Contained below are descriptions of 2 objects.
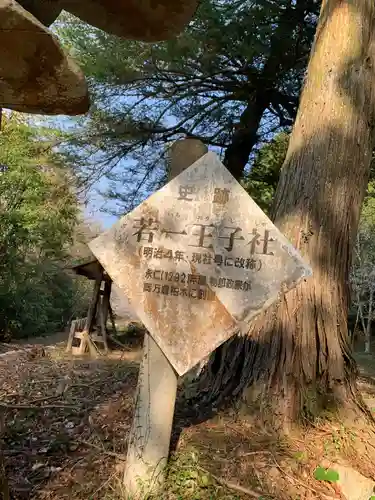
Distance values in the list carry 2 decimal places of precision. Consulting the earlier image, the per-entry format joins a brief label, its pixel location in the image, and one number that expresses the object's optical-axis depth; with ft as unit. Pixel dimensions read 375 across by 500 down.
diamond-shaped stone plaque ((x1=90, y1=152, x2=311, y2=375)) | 7.23
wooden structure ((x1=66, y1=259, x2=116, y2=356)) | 25.88
